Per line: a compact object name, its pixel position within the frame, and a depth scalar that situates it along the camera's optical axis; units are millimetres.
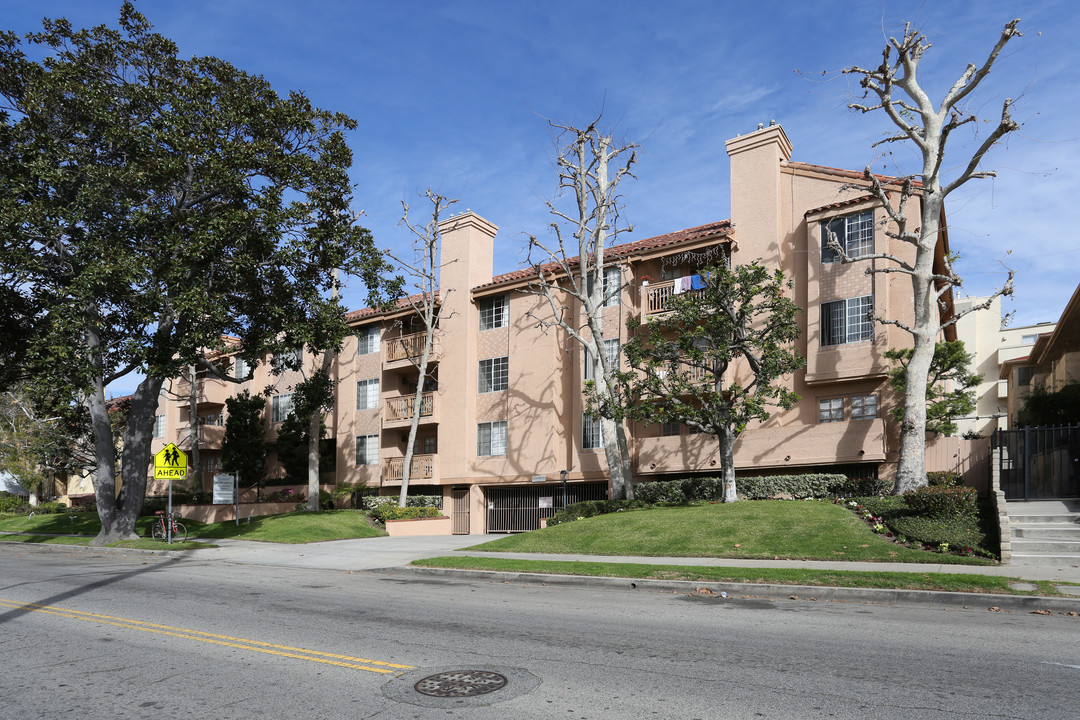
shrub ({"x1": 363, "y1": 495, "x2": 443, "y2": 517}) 31266
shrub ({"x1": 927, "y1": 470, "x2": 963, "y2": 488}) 19448
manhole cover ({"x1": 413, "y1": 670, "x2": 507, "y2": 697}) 5938
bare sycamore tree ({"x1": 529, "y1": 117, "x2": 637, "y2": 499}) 25812
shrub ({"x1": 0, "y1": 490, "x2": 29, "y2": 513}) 46400
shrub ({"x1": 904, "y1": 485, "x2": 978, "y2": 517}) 15945
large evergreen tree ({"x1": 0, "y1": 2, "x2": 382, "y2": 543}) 19891
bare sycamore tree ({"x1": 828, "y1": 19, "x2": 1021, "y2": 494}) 19812
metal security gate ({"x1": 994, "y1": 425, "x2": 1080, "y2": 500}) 19438
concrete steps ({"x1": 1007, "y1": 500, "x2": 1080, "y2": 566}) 13664
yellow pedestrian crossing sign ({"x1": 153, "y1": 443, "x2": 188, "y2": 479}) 21445
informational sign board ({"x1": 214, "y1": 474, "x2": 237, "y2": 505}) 25859
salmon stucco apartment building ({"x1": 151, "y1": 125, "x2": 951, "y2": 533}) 23766
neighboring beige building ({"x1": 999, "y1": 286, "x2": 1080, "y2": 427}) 25812
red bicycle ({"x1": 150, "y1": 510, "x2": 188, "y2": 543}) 23594
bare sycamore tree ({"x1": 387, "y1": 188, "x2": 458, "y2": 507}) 31500
